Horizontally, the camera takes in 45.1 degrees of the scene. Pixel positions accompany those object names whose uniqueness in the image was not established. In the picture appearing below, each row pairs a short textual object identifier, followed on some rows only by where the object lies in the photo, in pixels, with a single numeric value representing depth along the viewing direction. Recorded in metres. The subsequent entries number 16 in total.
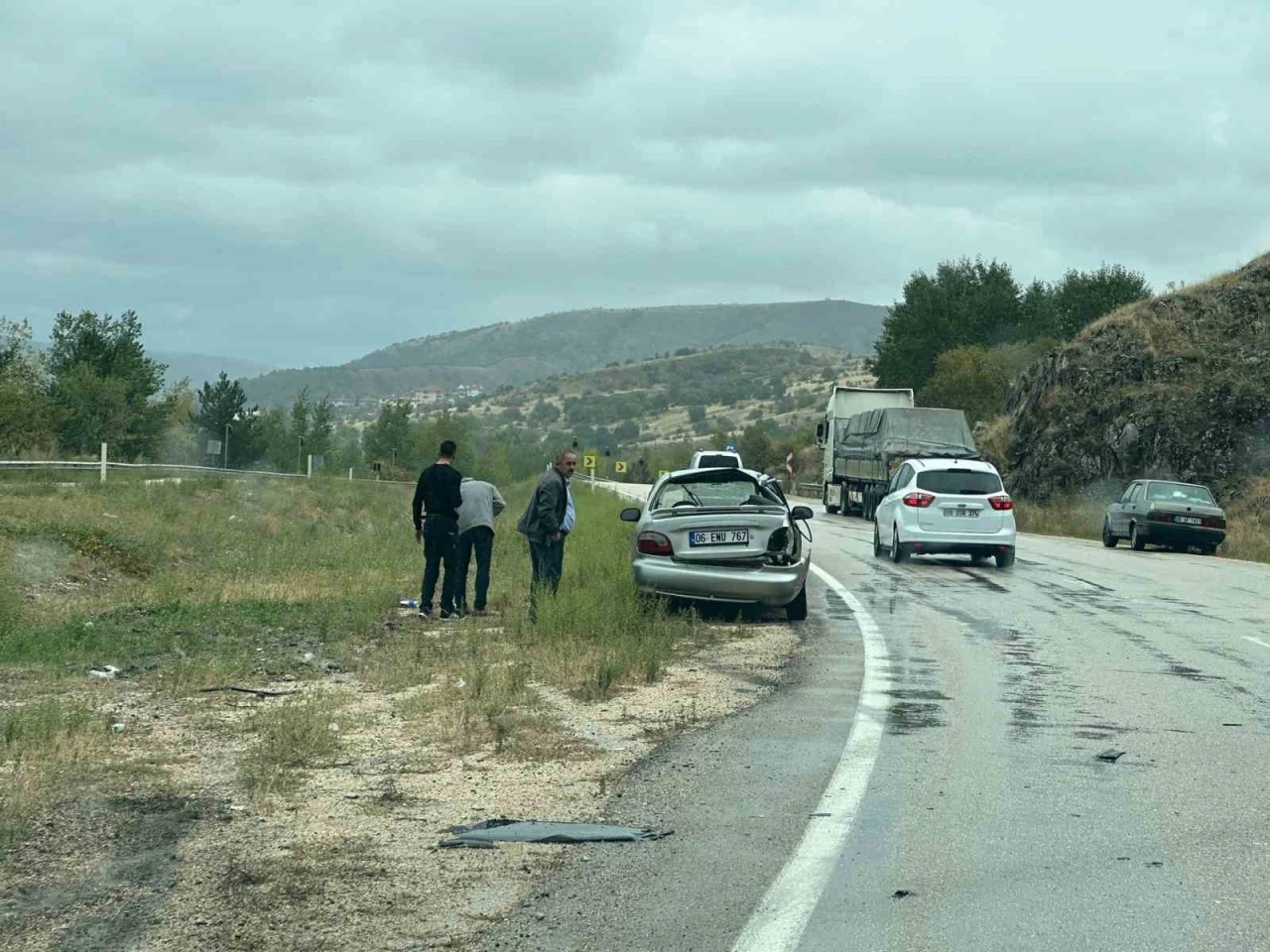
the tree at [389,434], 133.12
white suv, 25.25
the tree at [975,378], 82.31
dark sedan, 32.12
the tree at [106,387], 78.69
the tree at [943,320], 95.81
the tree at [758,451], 112.44
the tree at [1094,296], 88.69
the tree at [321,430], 124.81
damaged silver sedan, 15.73
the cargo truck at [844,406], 51.94
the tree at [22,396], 59.84
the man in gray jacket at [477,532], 16.30
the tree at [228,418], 110.00
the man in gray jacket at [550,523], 15.79
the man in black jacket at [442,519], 15.95
